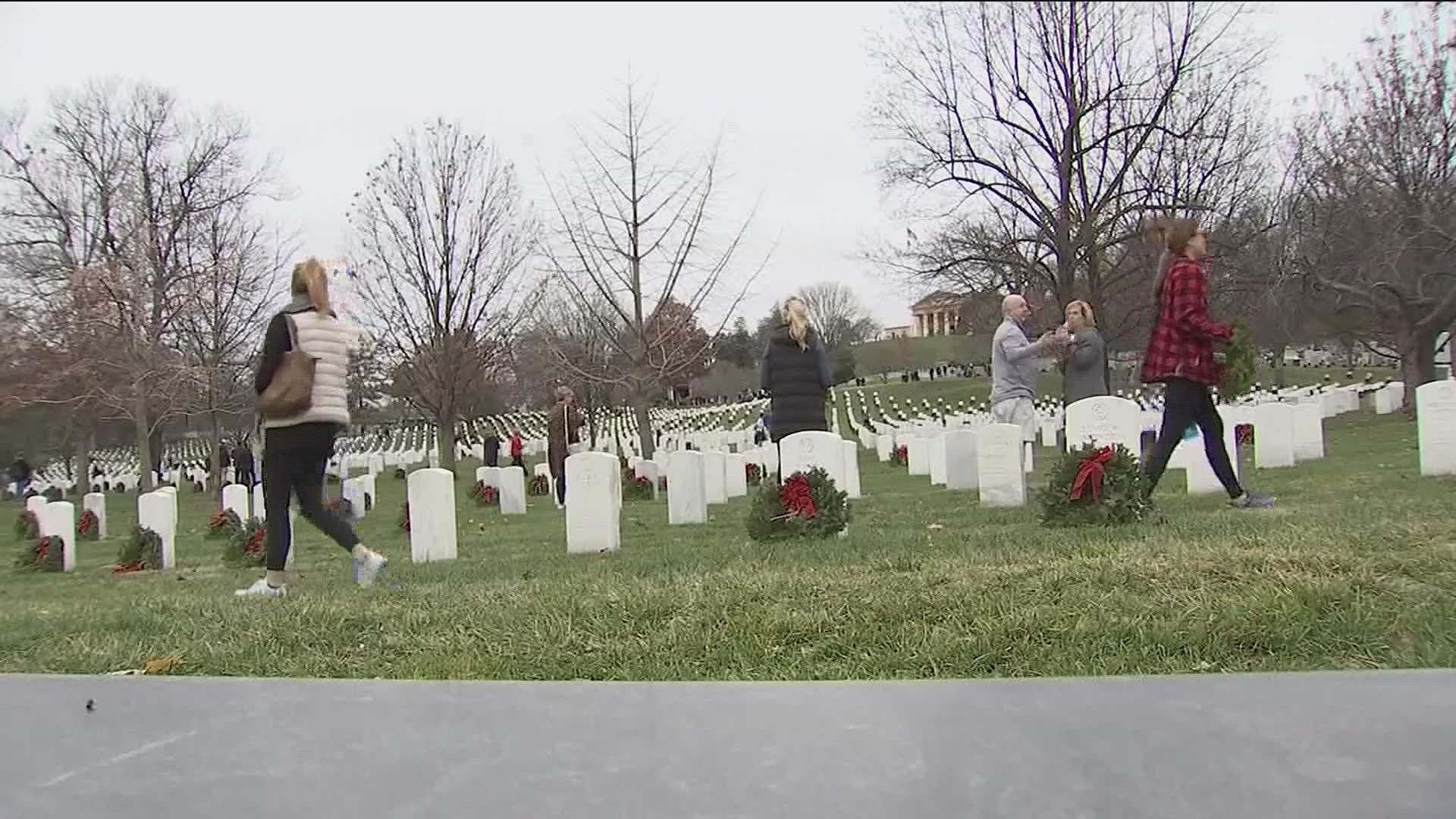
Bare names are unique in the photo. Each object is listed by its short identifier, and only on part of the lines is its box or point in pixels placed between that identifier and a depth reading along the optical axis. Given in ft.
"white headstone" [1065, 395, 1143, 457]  27.53
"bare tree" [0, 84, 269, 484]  58.95
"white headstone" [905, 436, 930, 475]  61.57
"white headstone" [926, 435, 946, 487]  49.80
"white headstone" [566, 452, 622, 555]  28.60
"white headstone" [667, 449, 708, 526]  37.93
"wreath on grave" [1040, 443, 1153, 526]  22.13
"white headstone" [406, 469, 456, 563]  30.19
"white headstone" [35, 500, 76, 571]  43.45
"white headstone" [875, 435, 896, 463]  82.33
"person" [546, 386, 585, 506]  53.36
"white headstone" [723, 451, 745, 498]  54.19
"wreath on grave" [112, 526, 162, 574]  37.83
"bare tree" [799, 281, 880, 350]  298.76
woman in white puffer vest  20.81
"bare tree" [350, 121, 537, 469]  87.35
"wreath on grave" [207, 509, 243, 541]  43.09
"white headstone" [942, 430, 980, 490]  43.50
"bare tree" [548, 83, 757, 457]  73.77
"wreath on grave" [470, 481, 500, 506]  63.62
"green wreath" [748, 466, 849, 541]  24.38
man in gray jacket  29.73
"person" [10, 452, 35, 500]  121.70
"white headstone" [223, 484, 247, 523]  45.80
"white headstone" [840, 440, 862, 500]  44.24
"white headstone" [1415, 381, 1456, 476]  31.22
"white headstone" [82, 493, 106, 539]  60.85
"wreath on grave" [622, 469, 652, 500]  58.59
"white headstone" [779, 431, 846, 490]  26.89
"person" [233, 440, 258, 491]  97.80
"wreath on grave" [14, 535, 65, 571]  42.37
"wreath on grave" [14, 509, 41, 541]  54.39
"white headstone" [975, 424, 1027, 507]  29.68
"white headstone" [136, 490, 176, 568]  38.52
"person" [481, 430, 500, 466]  94.52
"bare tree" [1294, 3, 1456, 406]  68.64
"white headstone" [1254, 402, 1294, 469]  40.57
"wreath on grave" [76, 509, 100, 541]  59.72
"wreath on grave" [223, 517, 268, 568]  34.47
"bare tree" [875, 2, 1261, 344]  79.92
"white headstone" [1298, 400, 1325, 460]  44.65
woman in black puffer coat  27.91
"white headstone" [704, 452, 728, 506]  49.62
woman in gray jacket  31.30
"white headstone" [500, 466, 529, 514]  56.65
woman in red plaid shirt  23.04
